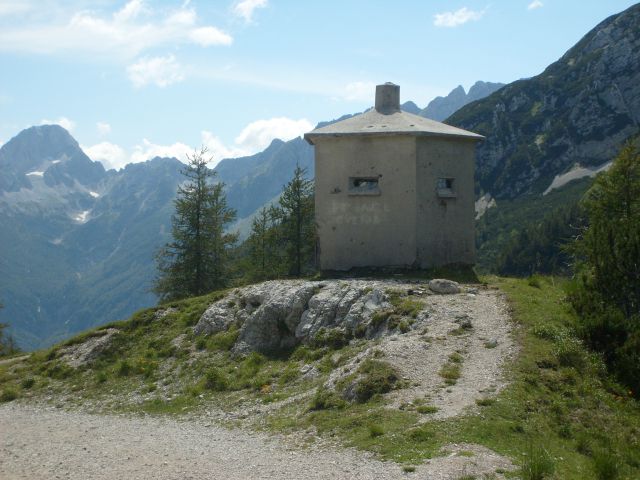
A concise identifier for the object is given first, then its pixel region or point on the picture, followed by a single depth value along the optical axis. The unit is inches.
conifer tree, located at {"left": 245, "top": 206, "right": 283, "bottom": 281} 1438.2
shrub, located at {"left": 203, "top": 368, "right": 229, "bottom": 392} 710.5
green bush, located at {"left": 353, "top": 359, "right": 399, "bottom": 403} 564.1
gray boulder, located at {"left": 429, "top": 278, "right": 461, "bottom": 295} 781.3
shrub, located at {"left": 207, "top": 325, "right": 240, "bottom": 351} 805.9
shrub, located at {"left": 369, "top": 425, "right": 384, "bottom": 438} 478.9
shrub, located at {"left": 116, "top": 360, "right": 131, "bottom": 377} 809.5
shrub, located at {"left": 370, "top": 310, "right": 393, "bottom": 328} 715.4
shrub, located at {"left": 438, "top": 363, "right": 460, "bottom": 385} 563.9
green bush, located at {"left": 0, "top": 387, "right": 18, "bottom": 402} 798.5
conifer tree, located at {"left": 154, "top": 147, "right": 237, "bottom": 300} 1400.1
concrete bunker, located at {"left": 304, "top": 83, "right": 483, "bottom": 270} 911.0
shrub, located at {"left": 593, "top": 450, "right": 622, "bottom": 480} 421.1
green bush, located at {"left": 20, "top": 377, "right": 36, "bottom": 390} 828.0
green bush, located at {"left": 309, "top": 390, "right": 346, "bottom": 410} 562.9
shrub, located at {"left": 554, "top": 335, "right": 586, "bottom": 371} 588.7
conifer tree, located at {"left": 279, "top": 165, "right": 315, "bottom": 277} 1403.8
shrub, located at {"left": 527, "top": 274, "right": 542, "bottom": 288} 846.5
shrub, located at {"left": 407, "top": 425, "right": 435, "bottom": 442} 459.2
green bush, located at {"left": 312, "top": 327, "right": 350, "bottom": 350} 723.4
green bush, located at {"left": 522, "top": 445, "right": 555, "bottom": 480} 392.2
